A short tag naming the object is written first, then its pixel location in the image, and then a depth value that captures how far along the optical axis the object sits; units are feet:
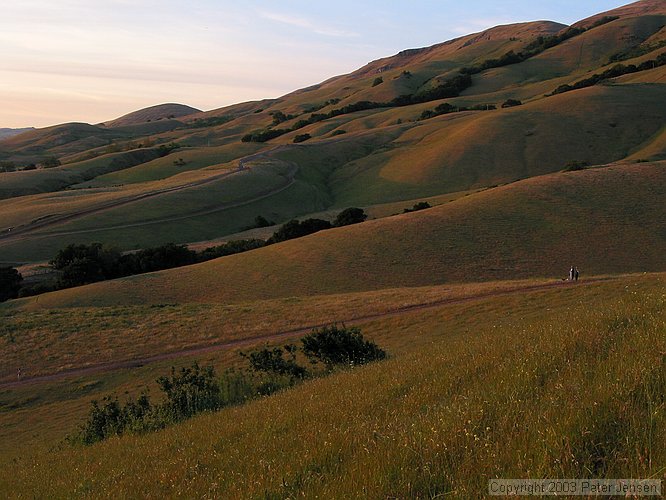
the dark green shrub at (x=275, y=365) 67.05
